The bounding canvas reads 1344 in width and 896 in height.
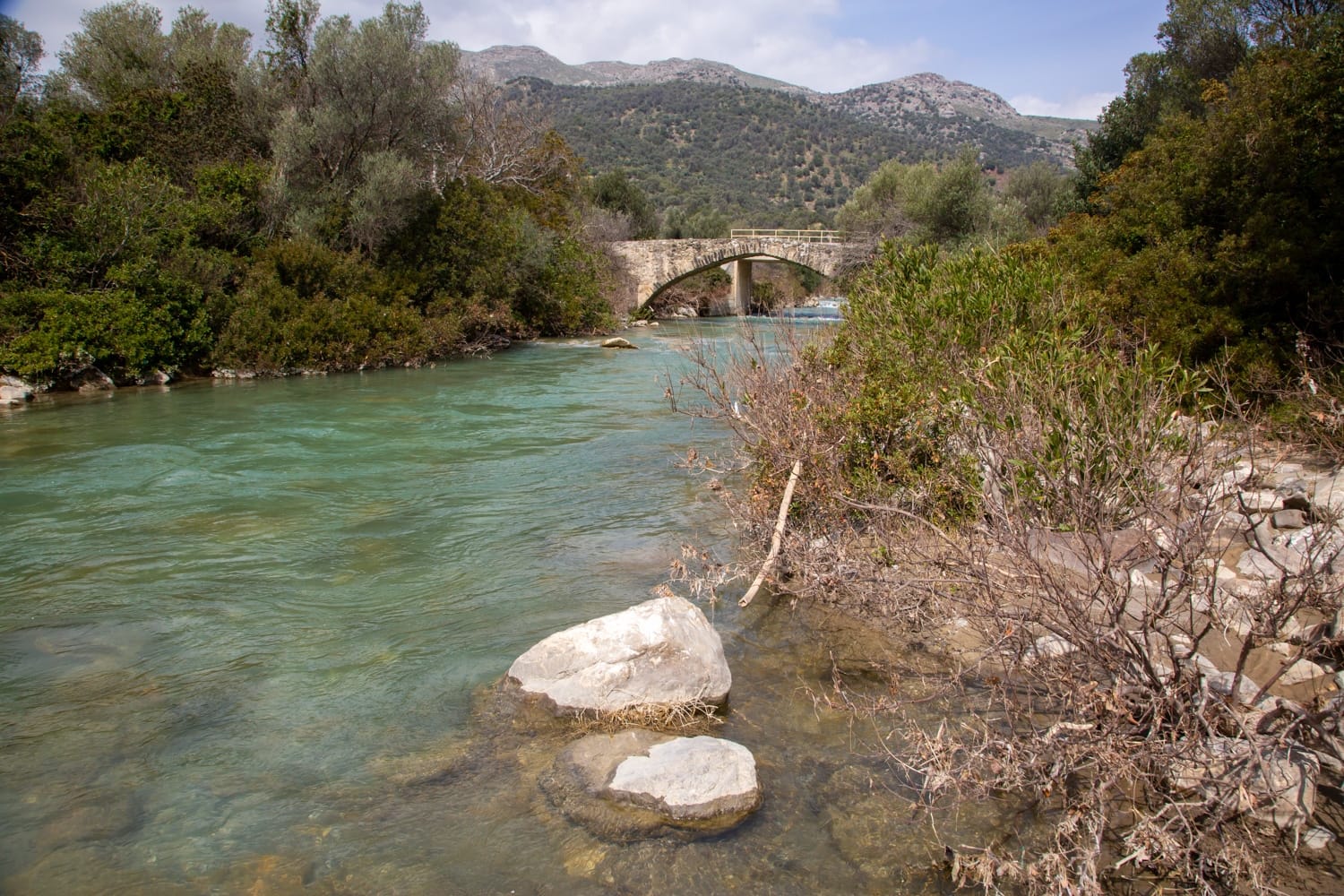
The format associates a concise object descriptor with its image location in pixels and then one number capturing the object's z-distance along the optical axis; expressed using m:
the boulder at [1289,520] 6.93
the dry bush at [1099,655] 3.58
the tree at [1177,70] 25.27
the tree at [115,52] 28.06
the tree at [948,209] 33.31
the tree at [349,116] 24.25
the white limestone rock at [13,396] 16.50
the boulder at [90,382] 18.03
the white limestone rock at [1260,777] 3.53
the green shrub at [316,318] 20.79
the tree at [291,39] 25.62
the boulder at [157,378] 19.16
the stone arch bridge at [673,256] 42.22
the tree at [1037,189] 40.03
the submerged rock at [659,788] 4.27
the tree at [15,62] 21.34
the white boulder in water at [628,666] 5.17
